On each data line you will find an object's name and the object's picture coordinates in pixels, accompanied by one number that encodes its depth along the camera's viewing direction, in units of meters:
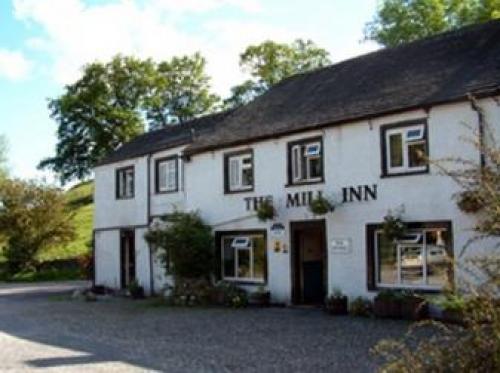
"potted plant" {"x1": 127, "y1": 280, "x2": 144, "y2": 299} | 29.07
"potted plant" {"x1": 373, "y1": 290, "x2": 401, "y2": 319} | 18.73
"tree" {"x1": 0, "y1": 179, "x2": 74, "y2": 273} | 45.22
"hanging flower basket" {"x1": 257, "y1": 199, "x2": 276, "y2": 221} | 23.14
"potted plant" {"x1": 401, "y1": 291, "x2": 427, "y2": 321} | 18.30
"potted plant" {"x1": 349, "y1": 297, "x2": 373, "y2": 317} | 19.78
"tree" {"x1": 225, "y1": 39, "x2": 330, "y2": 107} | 58.28
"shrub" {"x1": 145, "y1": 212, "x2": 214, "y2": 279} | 24.81
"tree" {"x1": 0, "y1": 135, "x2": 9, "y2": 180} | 67.38
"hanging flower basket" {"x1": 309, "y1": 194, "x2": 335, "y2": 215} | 21.19
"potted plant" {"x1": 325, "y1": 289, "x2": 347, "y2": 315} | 20.44
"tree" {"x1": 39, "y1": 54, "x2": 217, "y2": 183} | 60.47
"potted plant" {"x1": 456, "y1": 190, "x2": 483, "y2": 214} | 16.85
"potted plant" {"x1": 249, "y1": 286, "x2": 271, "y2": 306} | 23.42
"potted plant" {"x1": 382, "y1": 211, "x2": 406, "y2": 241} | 19.31
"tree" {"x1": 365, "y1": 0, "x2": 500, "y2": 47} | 45.22
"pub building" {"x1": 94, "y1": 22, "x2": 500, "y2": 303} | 19.11
